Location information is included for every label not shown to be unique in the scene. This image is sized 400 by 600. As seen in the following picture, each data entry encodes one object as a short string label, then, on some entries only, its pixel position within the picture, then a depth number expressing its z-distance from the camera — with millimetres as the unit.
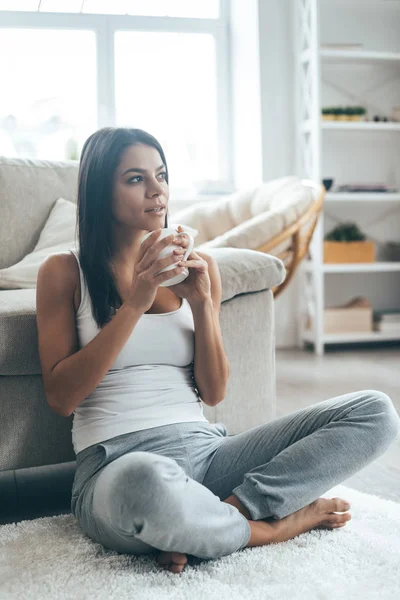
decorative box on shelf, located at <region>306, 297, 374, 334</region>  4316
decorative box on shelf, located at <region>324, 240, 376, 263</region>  4277
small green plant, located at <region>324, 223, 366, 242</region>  4316
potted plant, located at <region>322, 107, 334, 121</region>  4258
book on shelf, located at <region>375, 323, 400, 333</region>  4355
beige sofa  1720
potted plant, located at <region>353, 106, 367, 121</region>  4297
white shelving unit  4289
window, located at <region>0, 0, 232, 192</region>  4402
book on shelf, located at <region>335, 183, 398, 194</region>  4250
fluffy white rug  1229
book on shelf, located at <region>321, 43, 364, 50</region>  4246
